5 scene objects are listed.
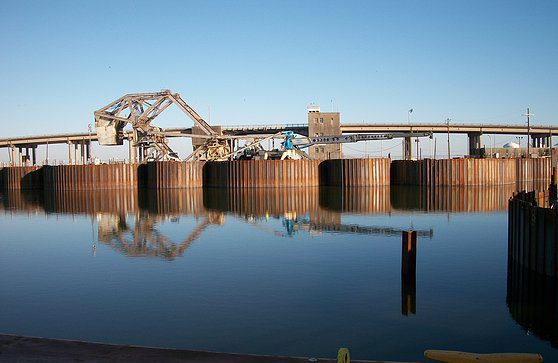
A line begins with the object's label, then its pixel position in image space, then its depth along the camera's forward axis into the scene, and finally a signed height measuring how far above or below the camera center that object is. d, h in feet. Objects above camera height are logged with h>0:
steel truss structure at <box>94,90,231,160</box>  242.99 +23.07
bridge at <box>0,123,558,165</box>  400.47 +30.17
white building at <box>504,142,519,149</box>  369.91 +14.21
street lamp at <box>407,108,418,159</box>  329.52 +28.46
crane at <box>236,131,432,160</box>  228.22 +13.00
